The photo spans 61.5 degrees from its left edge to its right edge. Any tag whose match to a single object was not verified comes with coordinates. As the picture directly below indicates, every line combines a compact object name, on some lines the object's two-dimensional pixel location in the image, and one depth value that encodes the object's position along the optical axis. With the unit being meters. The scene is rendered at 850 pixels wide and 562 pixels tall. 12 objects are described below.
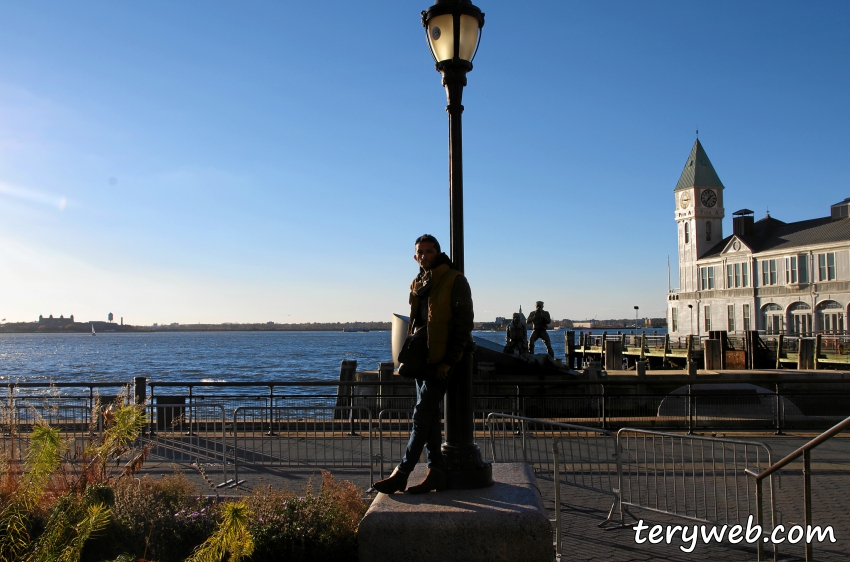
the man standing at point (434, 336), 5.40
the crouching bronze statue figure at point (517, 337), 22.08
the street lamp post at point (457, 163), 5.63
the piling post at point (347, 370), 18.58
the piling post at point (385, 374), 17.03
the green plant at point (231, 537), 3.80
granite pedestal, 4.77
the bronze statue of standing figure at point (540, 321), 21.91
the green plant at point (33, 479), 4.37
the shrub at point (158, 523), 5.28
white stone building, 52.50
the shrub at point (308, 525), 5.13
